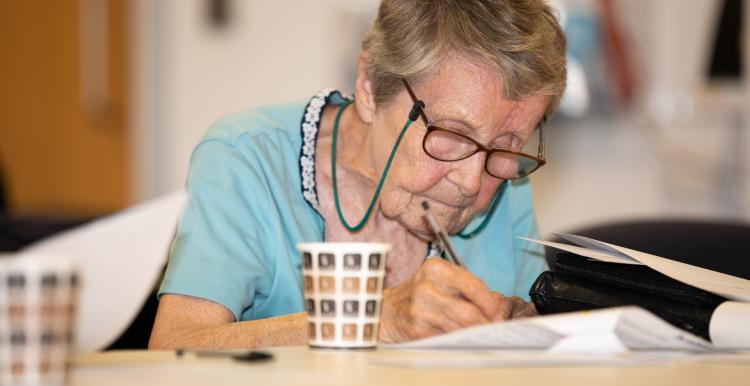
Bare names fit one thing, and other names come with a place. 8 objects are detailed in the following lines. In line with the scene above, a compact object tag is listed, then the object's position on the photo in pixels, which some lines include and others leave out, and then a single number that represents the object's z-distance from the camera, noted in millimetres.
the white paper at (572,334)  1976
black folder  2092
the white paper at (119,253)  1824
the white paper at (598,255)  2095
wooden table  1849
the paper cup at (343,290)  1975
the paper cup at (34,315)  1768
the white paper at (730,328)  2064
